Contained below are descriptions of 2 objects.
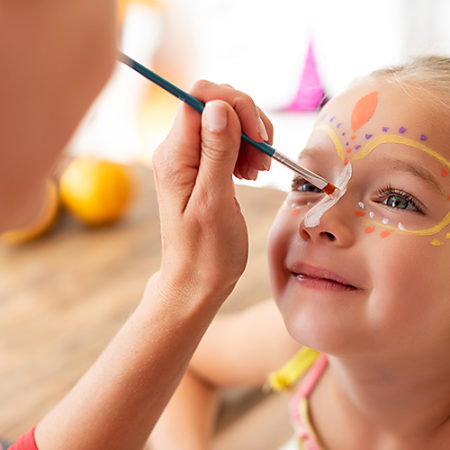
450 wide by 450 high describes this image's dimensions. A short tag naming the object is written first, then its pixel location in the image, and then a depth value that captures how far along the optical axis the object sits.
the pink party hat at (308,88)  3.49
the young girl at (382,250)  0.76
